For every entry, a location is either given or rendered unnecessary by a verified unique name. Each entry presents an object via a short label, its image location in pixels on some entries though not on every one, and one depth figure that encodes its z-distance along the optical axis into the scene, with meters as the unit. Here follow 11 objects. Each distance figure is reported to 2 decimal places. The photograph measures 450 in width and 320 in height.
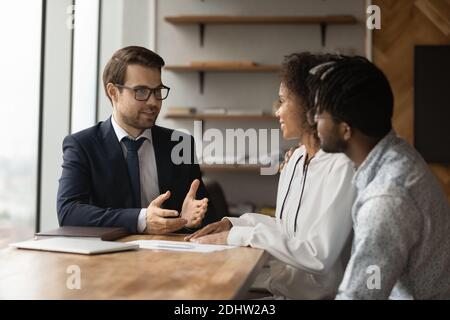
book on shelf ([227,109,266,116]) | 5.12
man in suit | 2.40
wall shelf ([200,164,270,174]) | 5.12
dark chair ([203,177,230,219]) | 3.98
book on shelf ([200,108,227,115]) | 5.18
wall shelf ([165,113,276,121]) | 5.11
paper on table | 1.98
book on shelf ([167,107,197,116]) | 5.19
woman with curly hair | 1.80
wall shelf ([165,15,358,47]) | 5.07
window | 3.30
